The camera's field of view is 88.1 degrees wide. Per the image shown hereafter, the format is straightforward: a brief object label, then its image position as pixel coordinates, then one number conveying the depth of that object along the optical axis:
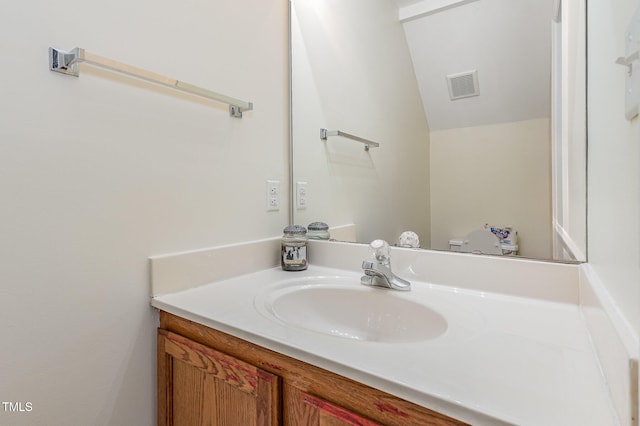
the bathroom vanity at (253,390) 0.52
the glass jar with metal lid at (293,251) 1.18
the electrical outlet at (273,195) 1.25
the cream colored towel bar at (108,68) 0.72
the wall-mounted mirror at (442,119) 0.87
